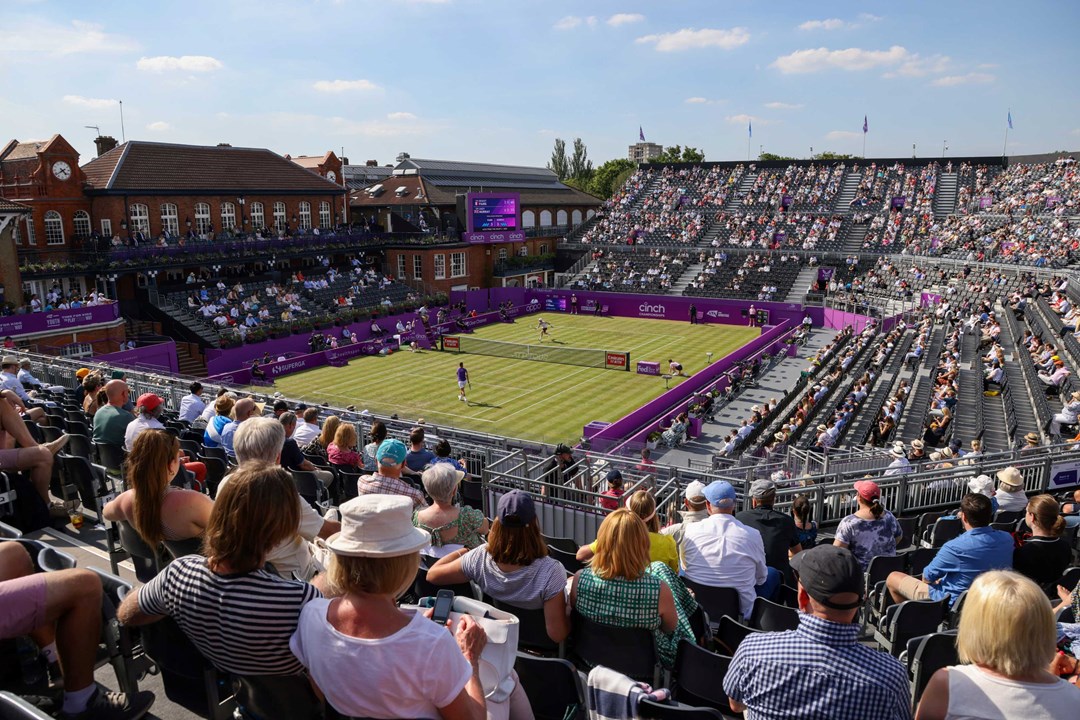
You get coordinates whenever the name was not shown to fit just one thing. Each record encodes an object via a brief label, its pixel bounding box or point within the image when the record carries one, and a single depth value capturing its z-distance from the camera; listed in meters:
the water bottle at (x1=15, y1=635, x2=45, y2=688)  4.13
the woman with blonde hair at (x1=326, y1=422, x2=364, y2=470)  10.00
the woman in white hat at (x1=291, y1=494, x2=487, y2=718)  3.32
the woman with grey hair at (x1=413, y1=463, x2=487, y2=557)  5.99
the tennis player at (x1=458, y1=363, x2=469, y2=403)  32.03
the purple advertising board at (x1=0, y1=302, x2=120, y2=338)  29.89
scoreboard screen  57.59
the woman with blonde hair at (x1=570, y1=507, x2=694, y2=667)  4.68
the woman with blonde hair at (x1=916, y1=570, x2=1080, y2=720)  3.33
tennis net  37.59
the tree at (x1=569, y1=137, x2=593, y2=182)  135.38
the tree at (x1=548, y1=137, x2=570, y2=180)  136.12
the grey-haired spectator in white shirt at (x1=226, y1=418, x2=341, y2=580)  5.31
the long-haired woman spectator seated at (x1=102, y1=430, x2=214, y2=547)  4.95
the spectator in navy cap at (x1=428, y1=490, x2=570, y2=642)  4.83
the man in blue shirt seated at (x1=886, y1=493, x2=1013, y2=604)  6.23
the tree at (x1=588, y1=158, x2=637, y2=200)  122.12
